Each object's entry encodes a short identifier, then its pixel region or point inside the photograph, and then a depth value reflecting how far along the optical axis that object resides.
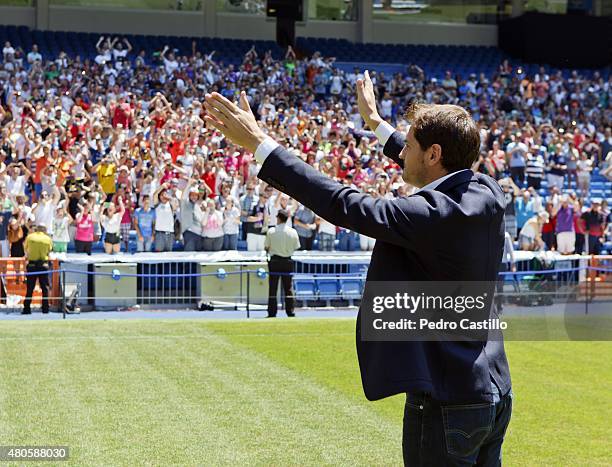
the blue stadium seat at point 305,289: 20.64
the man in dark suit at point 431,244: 3.54
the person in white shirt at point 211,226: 21.66
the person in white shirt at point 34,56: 29.55
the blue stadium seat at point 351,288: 20.97
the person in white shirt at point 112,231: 20.92
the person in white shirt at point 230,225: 22.00
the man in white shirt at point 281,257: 18.67
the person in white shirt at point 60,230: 20.56
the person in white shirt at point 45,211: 20.31
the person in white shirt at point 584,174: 28.98
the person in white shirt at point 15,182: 21.53
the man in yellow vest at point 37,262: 18.86
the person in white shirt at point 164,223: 21.48
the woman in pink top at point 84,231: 20.86
